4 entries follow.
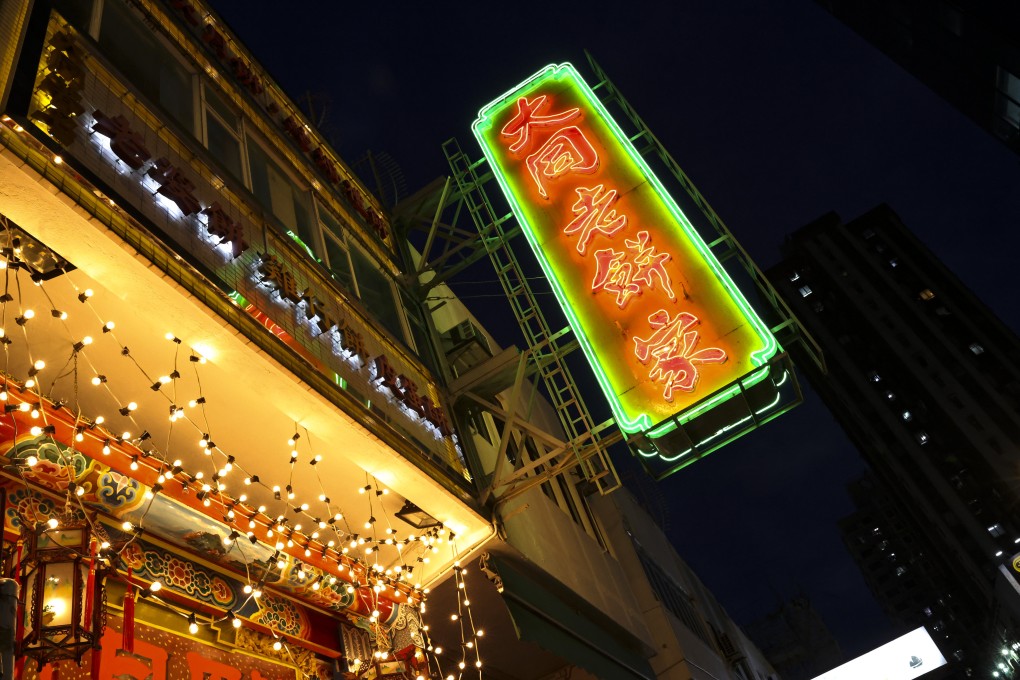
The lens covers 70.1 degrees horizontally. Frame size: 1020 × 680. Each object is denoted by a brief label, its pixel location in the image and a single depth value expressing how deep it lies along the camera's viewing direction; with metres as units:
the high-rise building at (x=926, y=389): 65.19
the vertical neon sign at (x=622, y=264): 8.53
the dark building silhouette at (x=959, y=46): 14.55
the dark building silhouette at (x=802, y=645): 74.56
